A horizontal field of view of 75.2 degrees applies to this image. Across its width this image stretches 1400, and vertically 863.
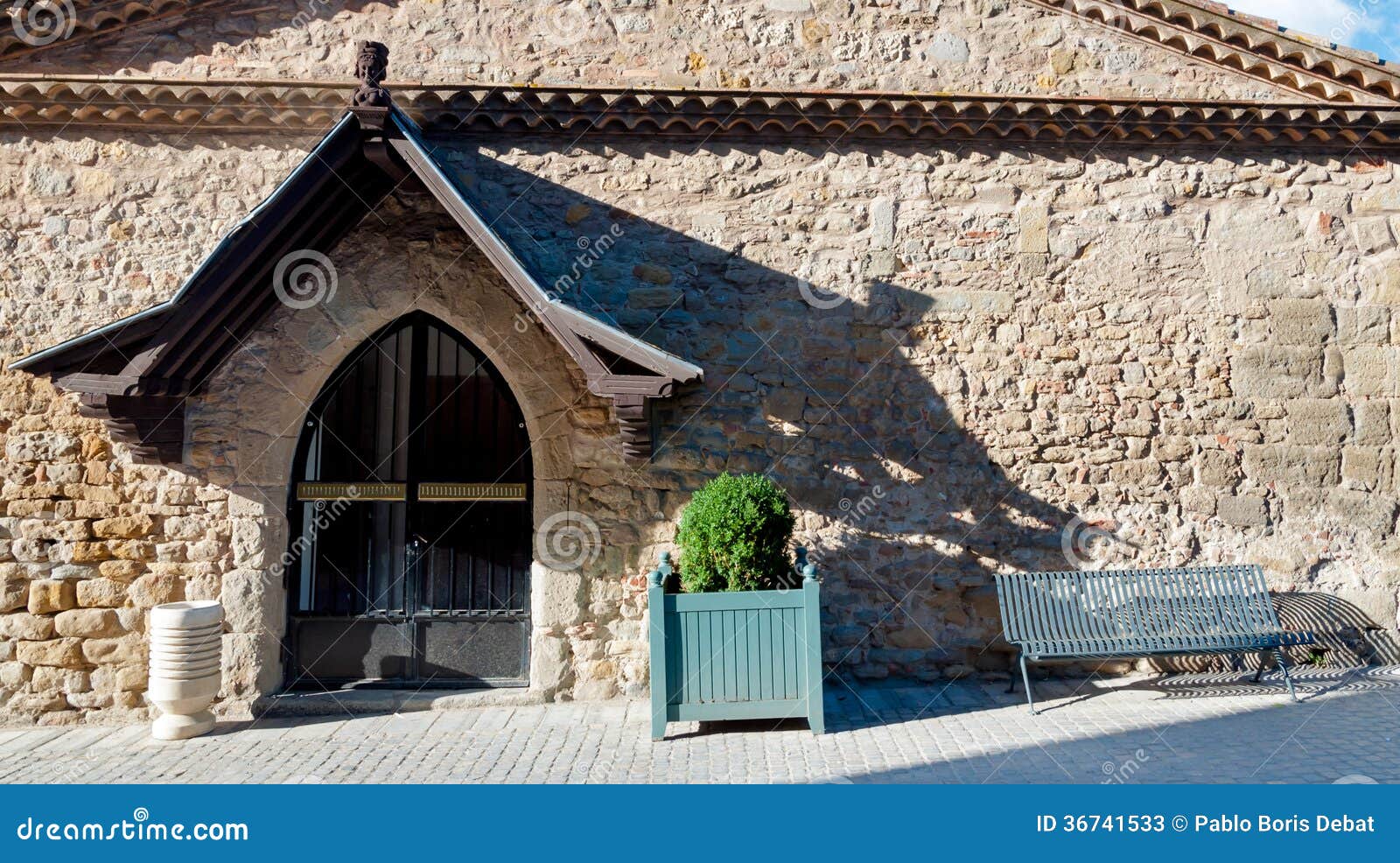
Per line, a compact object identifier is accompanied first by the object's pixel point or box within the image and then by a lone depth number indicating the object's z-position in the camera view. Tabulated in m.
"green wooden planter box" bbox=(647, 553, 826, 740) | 5.00
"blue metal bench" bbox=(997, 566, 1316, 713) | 5.49
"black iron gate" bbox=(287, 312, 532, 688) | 5.98
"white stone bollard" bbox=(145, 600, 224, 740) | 5.12
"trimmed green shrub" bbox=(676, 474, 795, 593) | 5.09
